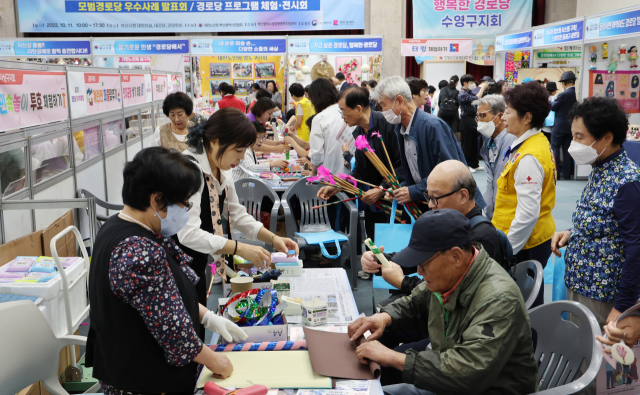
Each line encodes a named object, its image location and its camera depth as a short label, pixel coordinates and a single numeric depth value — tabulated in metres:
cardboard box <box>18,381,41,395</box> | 2.17
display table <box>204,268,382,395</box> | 2.04
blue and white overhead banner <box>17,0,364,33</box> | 12.41
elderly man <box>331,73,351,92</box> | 8.68
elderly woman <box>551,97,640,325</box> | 2.06
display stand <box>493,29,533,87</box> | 9.46
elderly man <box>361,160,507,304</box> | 2.23
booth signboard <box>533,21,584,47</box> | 7.68
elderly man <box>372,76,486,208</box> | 3.05
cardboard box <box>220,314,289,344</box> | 1.86
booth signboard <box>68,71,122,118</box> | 3.96
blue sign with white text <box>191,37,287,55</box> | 10.34
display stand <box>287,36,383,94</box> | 10.45
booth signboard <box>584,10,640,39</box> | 6.45
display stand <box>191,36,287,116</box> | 10.39
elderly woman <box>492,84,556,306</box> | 2.60
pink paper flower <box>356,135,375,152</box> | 3.19
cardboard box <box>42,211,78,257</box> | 3.01
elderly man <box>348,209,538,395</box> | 1.52
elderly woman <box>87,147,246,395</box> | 1.34
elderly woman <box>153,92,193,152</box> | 4.97
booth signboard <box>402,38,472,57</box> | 11.49
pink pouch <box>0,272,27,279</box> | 2.39
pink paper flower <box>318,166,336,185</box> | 3.20
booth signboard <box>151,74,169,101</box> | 7.36
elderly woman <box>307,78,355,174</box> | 4.48
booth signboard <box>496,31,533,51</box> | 9.34
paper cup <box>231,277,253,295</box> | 2.24
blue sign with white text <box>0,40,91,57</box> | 10.91
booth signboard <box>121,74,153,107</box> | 5.68
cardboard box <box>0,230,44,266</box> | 2.56
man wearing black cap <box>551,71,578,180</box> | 7.72
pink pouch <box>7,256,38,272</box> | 2.44
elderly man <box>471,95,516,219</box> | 3.68
